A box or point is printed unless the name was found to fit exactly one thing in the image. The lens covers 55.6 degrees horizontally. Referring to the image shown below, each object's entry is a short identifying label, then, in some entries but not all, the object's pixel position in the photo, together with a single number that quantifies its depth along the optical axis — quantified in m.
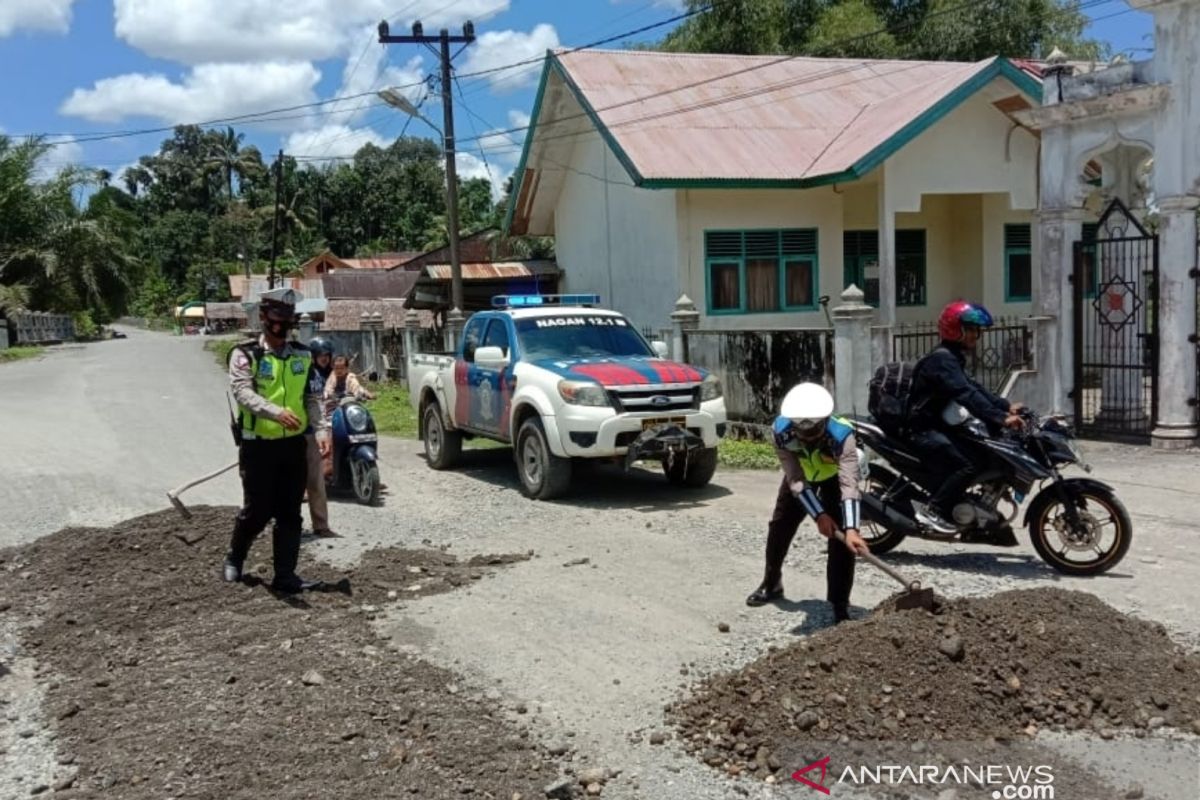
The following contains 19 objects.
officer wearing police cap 6.79
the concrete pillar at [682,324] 15.25
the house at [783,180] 17.91
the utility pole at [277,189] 45.97
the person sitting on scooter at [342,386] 10.45
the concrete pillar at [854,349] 12.69
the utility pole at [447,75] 24.30
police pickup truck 10.07
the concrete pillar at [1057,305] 13.71
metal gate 13.54
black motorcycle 7.16
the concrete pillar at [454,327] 20.47
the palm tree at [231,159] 91.53
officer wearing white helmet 5.83
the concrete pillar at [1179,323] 12.37
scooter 10.26
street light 23.41
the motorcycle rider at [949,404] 7.20
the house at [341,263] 53.62
